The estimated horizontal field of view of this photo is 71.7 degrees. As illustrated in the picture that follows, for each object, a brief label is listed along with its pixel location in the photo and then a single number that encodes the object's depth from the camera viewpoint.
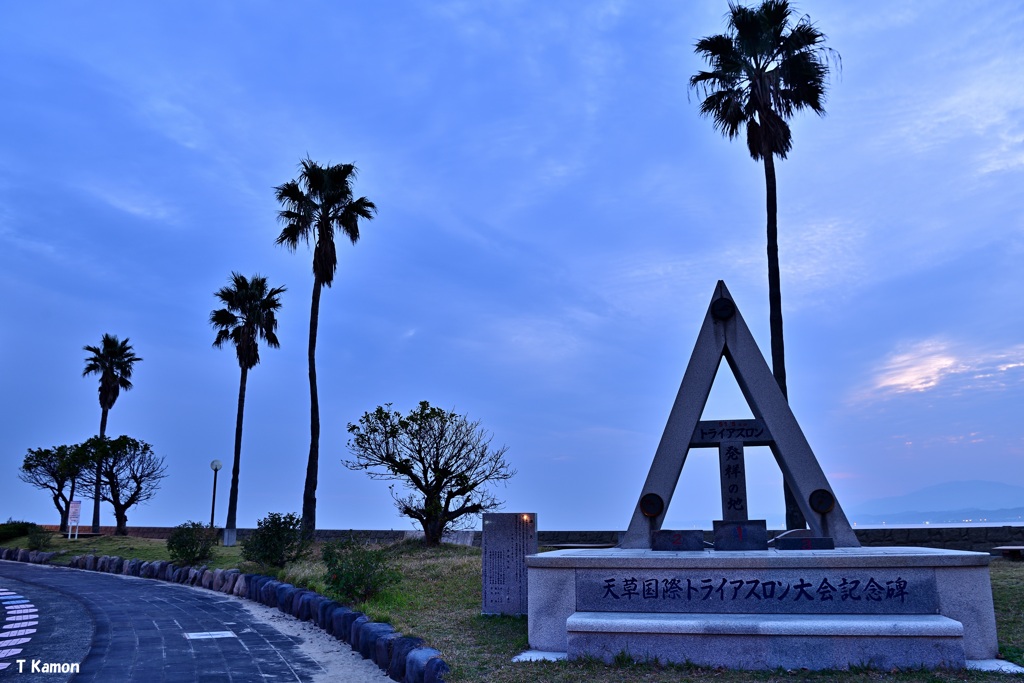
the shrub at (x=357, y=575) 13.41
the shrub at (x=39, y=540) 31.06
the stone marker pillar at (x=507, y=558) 12.20
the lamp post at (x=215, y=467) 31.61
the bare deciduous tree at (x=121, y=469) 37.28
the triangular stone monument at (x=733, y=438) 10.86
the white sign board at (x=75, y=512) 35.78
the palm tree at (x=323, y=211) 28.53
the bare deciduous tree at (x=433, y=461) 22.52
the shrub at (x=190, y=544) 22.48
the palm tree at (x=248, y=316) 35.59
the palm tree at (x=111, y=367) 43.47
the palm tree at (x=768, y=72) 19.94
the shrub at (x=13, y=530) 35.50
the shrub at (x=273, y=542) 18.98
